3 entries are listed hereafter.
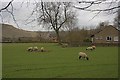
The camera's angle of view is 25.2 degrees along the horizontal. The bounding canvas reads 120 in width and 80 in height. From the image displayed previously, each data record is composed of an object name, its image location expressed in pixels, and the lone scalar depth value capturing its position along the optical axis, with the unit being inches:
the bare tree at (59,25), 2702.0
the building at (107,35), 2876.5
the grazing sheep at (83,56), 999.0
